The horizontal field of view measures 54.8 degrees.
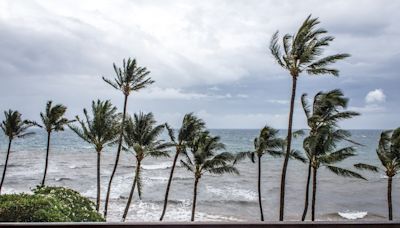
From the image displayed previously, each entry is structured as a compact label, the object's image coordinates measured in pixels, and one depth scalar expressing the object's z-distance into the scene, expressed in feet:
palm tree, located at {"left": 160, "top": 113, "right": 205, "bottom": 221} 82.89
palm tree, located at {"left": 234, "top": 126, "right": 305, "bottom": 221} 82.84
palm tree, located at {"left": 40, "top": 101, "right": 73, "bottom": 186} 98.02
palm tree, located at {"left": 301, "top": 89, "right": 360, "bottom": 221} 67.87
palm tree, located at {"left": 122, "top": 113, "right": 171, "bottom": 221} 80.48
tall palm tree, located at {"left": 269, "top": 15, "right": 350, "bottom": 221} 62.18
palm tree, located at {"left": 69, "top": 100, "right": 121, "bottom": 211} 78.38
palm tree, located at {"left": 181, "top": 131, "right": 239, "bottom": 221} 82.74
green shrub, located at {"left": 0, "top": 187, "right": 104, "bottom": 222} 34.99
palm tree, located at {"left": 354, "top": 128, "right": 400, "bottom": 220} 76.38
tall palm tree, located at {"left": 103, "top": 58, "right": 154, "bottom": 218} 81.87
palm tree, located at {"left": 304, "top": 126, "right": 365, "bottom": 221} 69.05
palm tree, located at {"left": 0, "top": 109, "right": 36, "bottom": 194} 101.14
